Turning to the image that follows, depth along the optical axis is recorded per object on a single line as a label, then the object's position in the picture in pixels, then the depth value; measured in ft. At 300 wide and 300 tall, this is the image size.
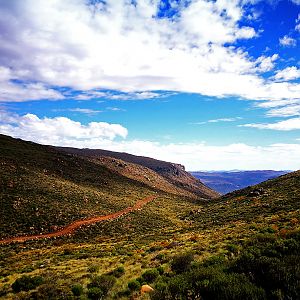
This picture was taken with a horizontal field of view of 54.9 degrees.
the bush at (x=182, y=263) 57.33
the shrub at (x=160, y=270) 58.07
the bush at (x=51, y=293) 49.19
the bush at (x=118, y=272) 60.90
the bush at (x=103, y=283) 50.00
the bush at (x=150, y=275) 54.37
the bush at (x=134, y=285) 49.48
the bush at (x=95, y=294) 46.65
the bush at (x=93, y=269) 67.12
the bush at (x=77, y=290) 49.34
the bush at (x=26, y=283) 56.49
